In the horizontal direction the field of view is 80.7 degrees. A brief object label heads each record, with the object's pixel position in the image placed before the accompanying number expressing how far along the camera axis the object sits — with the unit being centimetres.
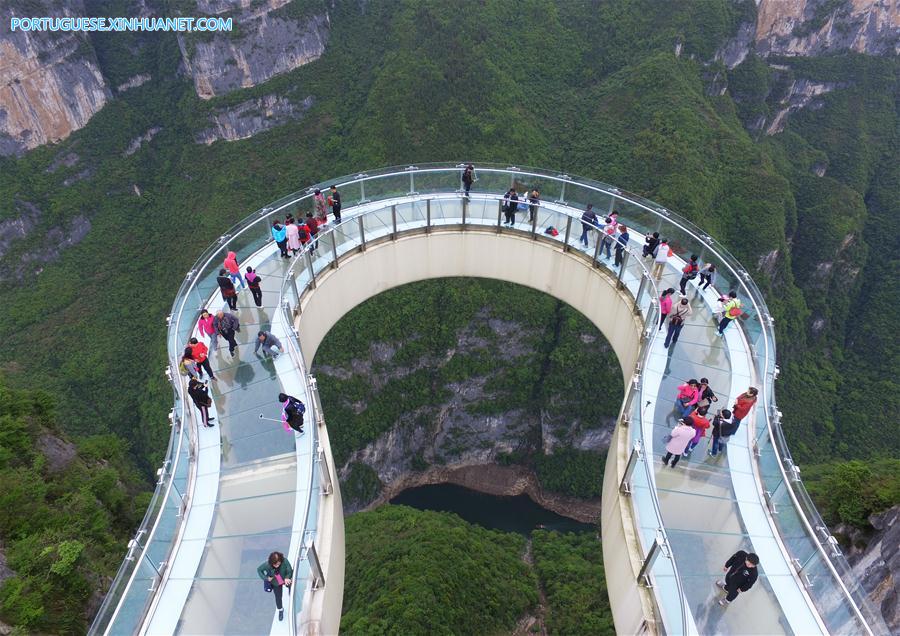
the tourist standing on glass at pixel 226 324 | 1042
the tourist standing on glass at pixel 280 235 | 1275
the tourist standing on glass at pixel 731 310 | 1100
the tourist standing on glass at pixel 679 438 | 825
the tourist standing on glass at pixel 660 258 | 1260
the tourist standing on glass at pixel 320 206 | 1430
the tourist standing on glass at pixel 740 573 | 665
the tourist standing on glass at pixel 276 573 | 656
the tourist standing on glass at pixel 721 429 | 870
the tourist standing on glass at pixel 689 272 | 1200
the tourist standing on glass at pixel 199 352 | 984
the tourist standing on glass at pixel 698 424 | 866
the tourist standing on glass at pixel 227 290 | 1086
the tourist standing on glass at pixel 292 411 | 855
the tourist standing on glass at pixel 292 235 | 1301
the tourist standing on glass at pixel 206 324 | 1059
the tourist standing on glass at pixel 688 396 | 928
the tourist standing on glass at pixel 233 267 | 1195
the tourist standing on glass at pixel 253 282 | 1137
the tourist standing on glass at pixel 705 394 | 916
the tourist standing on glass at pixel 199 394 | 895
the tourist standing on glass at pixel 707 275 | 1234
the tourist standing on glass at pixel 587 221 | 1381
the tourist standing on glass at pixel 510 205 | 1467
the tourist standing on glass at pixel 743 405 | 884
